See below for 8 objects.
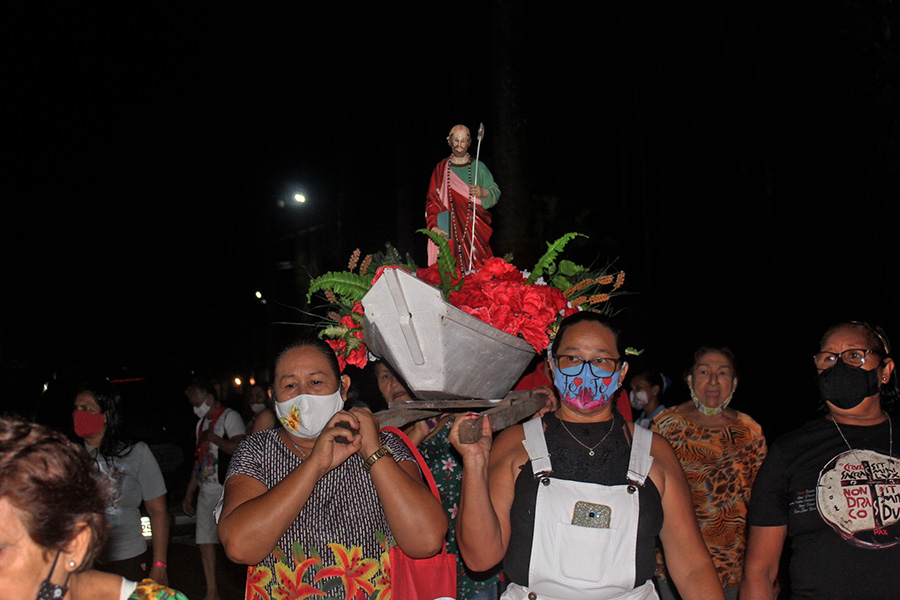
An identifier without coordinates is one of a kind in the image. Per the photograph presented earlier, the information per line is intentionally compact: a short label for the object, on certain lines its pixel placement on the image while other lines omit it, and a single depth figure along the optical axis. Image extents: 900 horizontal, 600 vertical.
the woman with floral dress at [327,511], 2.88
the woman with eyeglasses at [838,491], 3.19
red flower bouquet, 3.83
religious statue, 4.71
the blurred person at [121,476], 5.26
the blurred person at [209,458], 8.13
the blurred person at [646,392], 7.96
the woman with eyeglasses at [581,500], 2.90
